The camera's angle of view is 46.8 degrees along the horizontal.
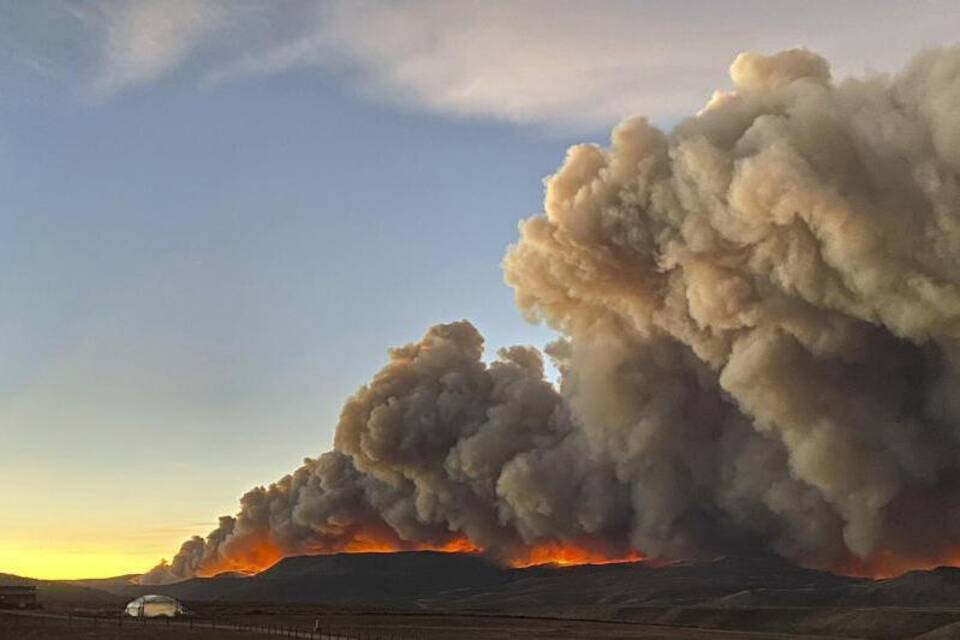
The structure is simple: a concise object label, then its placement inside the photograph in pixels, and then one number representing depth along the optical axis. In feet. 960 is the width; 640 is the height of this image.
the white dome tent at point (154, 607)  358.43
